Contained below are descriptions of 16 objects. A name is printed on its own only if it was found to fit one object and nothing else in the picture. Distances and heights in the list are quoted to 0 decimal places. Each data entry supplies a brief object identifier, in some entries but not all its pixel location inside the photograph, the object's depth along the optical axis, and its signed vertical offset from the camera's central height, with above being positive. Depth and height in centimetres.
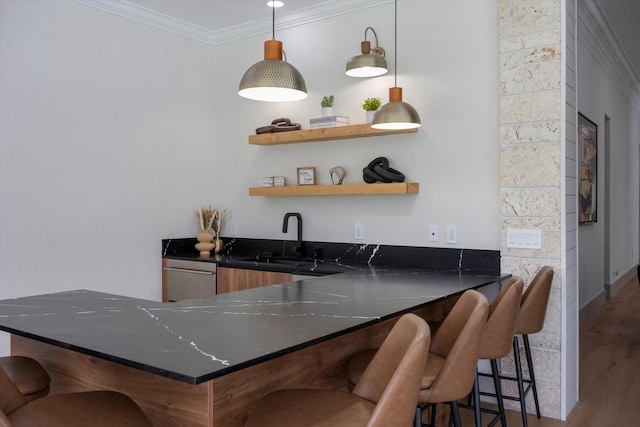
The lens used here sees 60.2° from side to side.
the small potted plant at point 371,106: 388 +76
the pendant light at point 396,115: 328 +60
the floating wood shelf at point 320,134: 385 +59
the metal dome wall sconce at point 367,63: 367 +101
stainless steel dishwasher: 421 -51
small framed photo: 430 +31
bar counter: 150 -37
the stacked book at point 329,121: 406 +69
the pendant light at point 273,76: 257 +65
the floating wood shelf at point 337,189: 375 +18
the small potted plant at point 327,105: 417 +83
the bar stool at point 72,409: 151 -56
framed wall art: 532 +46
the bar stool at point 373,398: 138 -54
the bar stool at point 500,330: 241 -51
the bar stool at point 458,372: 188 -55
